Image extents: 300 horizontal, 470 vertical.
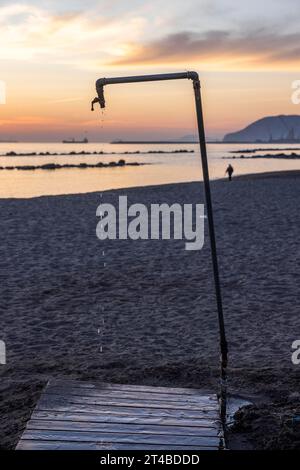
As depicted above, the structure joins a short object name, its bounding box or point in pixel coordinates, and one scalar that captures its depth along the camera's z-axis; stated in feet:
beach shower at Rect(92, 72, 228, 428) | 19.52
